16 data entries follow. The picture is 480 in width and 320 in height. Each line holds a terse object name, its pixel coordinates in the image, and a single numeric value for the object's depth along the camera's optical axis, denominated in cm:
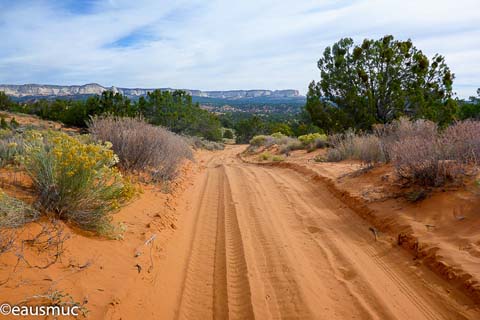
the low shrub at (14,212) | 389
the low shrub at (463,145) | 676
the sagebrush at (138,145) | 895
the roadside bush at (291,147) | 2259
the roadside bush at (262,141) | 2822
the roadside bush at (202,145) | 2922
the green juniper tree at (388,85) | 1667
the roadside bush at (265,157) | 2043
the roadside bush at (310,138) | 2120
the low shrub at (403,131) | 974
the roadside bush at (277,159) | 1780
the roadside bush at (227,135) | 6151
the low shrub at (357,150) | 1043
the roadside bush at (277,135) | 3088
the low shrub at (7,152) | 644
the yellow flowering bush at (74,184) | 476
